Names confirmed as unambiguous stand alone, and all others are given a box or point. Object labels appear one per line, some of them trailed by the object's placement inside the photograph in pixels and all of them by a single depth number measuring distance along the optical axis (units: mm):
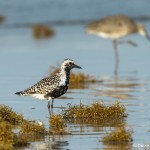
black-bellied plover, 13797
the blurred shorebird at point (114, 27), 24812
